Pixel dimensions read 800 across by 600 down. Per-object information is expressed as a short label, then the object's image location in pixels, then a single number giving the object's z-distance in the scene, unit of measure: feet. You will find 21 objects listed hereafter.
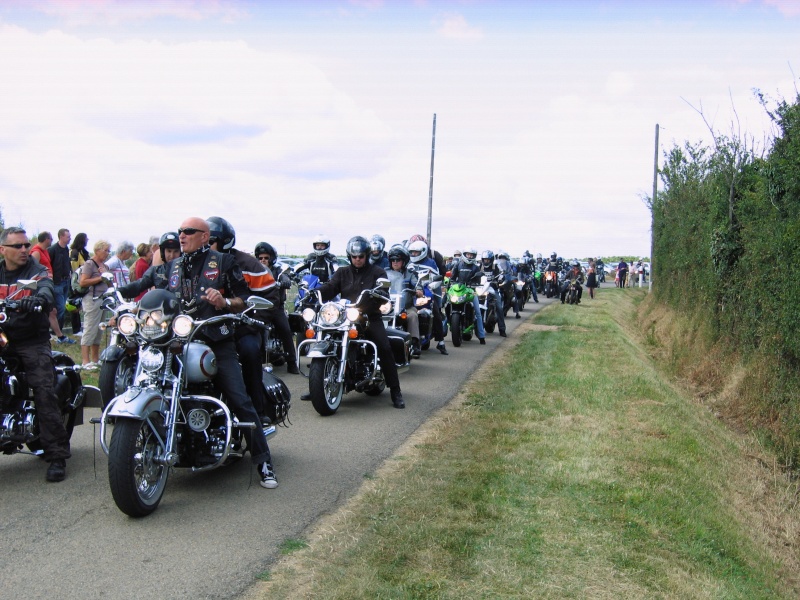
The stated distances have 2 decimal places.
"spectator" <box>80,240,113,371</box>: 39.14
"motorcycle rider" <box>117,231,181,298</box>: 22.70
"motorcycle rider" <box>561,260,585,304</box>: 107.86
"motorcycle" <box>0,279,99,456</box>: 20.86
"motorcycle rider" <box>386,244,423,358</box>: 42.06
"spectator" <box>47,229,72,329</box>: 45.29
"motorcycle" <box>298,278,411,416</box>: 30.25
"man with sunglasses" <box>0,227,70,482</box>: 21.18
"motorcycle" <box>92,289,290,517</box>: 17.42
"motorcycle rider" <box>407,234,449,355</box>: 51.90
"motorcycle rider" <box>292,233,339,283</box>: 47.39
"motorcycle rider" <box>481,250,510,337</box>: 62.69
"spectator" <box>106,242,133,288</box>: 39.19
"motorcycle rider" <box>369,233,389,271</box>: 43.62
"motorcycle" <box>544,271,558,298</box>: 132.67
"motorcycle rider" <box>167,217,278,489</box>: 20.16
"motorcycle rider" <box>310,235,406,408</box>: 32.30
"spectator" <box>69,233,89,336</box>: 47.85
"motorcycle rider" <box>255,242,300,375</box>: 39.58
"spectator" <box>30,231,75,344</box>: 40.06
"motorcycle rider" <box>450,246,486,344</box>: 56.34
